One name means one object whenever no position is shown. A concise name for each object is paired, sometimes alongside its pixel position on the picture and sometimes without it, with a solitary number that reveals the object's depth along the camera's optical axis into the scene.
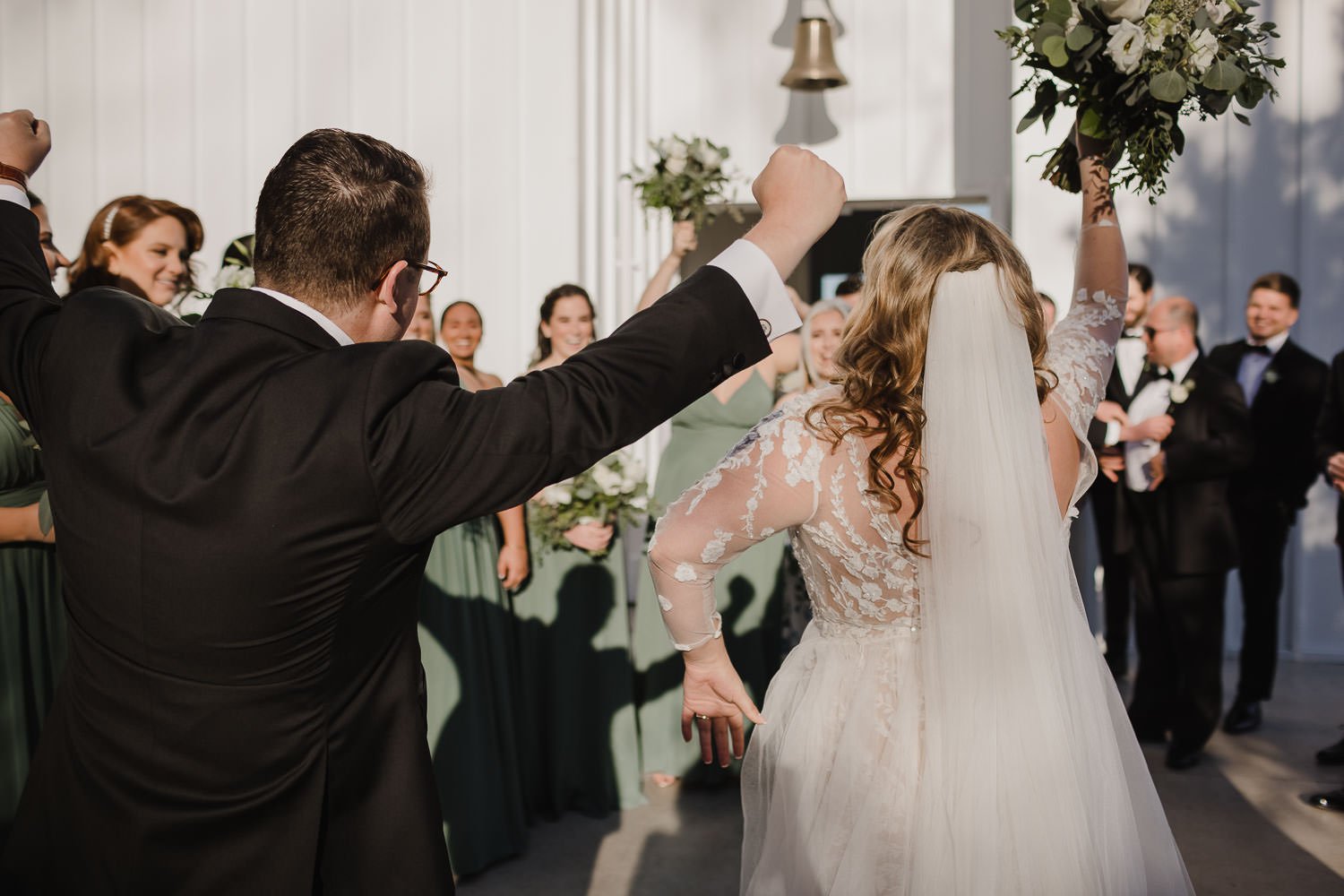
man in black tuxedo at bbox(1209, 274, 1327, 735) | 6.09
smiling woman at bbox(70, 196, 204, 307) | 3.53
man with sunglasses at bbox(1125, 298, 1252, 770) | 5.40
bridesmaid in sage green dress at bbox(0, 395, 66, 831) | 3.38
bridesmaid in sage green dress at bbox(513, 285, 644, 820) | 4.79
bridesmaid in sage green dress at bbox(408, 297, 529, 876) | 4.15
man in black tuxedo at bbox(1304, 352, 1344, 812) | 5.26
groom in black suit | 1.38
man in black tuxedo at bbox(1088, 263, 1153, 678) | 6.20
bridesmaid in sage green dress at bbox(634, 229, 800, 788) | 5.26
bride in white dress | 2.18
